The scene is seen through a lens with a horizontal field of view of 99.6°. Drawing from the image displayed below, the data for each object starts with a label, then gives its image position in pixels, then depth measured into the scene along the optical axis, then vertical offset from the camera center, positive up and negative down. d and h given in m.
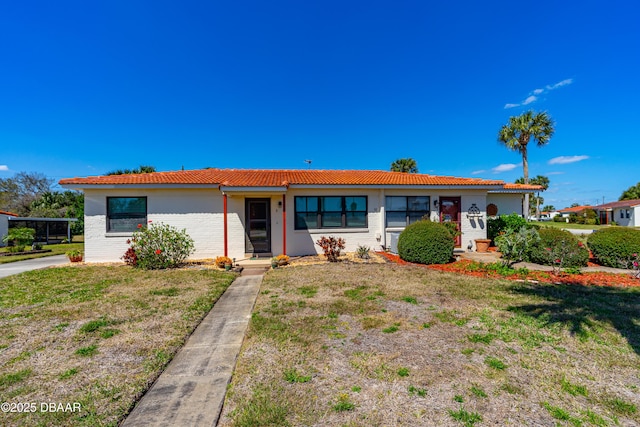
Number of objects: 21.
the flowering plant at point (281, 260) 9.32 -1.37
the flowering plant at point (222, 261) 9.13 -1.37
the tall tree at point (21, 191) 32.25 +3.87
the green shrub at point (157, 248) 9.14 -0.96
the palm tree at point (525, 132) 24.05 +7.98
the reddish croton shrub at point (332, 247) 9.93 -1.01
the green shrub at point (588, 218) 37.03 +0.16
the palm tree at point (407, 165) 29.08 +5.90
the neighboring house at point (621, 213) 32.09 +0.80
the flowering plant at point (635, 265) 7.20 -1.31
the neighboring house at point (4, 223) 20.18 -0.10
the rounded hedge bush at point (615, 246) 8.03 -0.81
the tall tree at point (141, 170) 26.02 +5.03
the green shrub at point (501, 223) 12.89 -0.17
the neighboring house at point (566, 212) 55.12 +1.58
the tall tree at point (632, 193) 39.16 +3.88
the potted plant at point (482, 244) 11.56 -1.08
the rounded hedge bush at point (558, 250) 8.33 -0.97
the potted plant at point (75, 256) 10.28 -1.32
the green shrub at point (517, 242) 8.20 -0.71
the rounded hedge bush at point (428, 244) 9.09 -0.83
